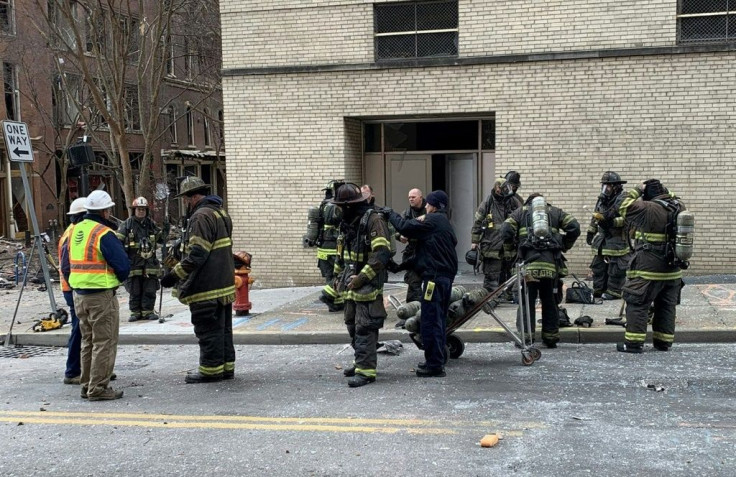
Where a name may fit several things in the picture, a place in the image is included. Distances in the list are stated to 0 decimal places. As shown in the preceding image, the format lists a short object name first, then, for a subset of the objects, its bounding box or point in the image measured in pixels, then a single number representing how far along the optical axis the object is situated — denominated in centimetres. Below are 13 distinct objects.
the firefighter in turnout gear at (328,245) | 1101
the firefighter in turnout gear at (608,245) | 1049
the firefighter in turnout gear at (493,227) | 1075
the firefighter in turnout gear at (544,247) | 840
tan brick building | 1234
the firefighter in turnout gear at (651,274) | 806
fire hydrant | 1108
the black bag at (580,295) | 1073
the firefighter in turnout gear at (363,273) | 715
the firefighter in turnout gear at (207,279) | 727
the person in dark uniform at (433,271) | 738
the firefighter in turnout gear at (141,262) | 1126
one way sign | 1054
